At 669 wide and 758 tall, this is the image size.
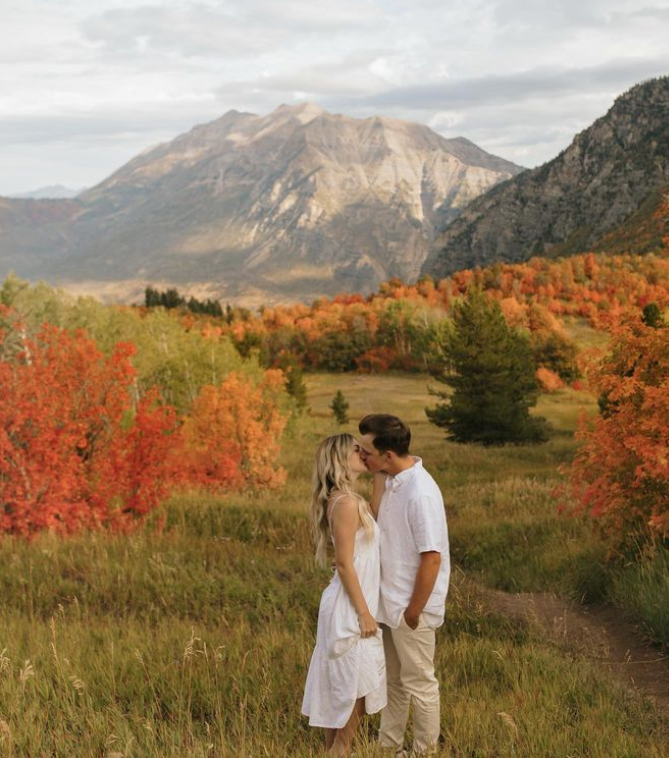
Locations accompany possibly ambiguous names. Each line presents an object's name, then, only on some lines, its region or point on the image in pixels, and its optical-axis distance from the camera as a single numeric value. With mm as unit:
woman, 4148
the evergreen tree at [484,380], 36750
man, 4398
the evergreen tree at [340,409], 64062
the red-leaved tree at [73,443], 11630
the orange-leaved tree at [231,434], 24500
